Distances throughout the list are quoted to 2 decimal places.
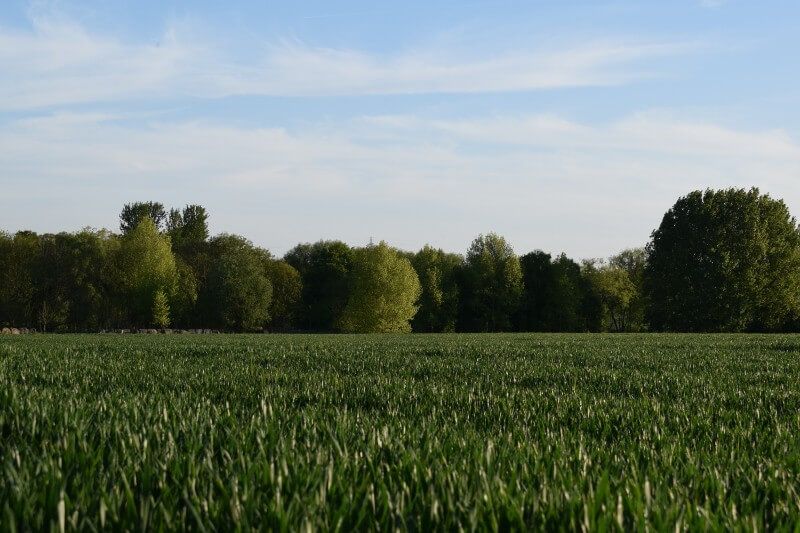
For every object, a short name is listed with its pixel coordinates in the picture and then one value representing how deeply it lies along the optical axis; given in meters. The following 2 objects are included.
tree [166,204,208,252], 131.44
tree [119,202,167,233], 132.88
